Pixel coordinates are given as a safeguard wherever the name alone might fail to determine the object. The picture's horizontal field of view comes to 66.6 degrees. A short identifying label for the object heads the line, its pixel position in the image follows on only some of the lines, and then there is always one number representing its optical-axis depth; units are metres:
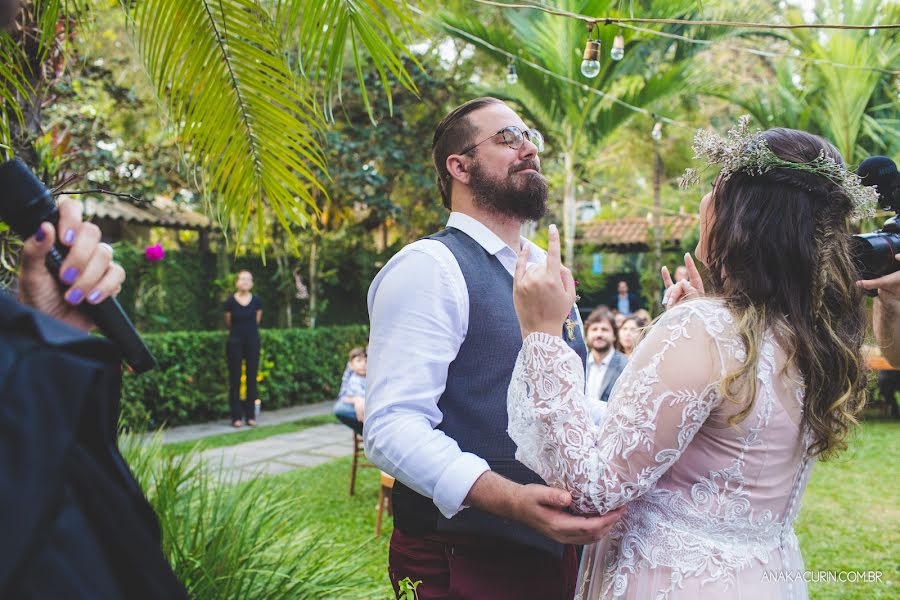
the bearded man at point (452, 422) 1.75
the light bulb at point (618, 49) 5.08
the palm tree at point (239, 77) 2.71
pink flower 6.87
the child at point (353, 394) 5.85
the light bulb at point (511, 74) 7.31
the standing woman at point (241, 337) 9.43
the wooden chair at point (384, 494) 4.96
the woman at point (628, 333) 6.39
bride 1.47
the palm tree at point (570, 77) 8.93
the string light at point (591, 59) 3.59
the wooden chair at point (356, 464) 6.18
